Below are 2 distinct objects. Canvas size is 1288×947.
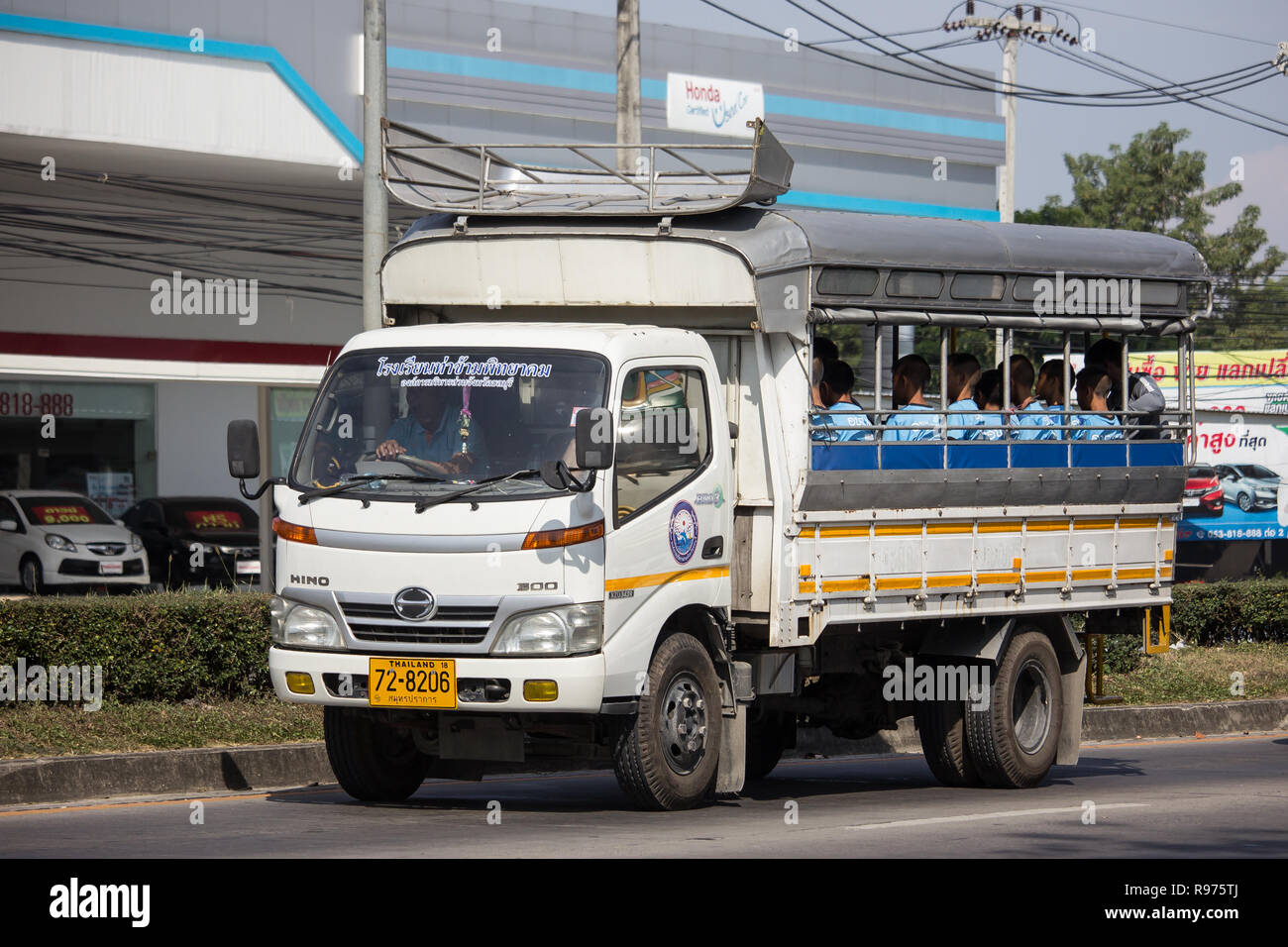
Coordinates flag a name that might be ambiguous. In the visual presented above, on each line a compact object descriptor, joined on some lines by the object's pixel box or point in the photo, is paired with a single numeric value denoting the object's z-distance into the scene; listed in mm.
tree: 58219
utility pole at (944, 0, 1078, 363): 33281
